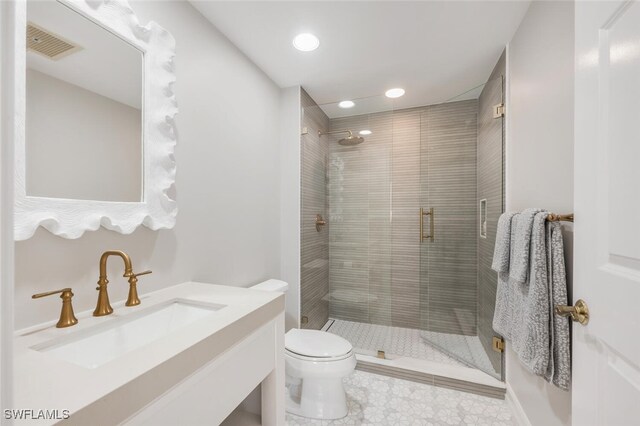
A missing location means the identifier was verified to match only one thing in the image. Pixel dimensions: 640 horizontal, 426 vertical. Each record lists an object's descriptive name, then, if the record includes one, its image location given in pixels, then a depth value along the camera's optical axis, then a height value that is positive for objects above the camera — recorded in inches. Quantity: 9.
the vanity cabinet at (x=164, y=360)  21.9 -15.6
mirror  33.5 +13.9
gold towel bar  39.2 -0.8
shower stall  86.8 -4.9
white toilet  61.9 -36.9
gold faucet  38.7 -10.1
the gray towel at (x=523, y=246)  45.4 -5.7
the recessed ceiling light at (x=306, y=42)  67.2 +43.4
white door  23.5 +0.1
